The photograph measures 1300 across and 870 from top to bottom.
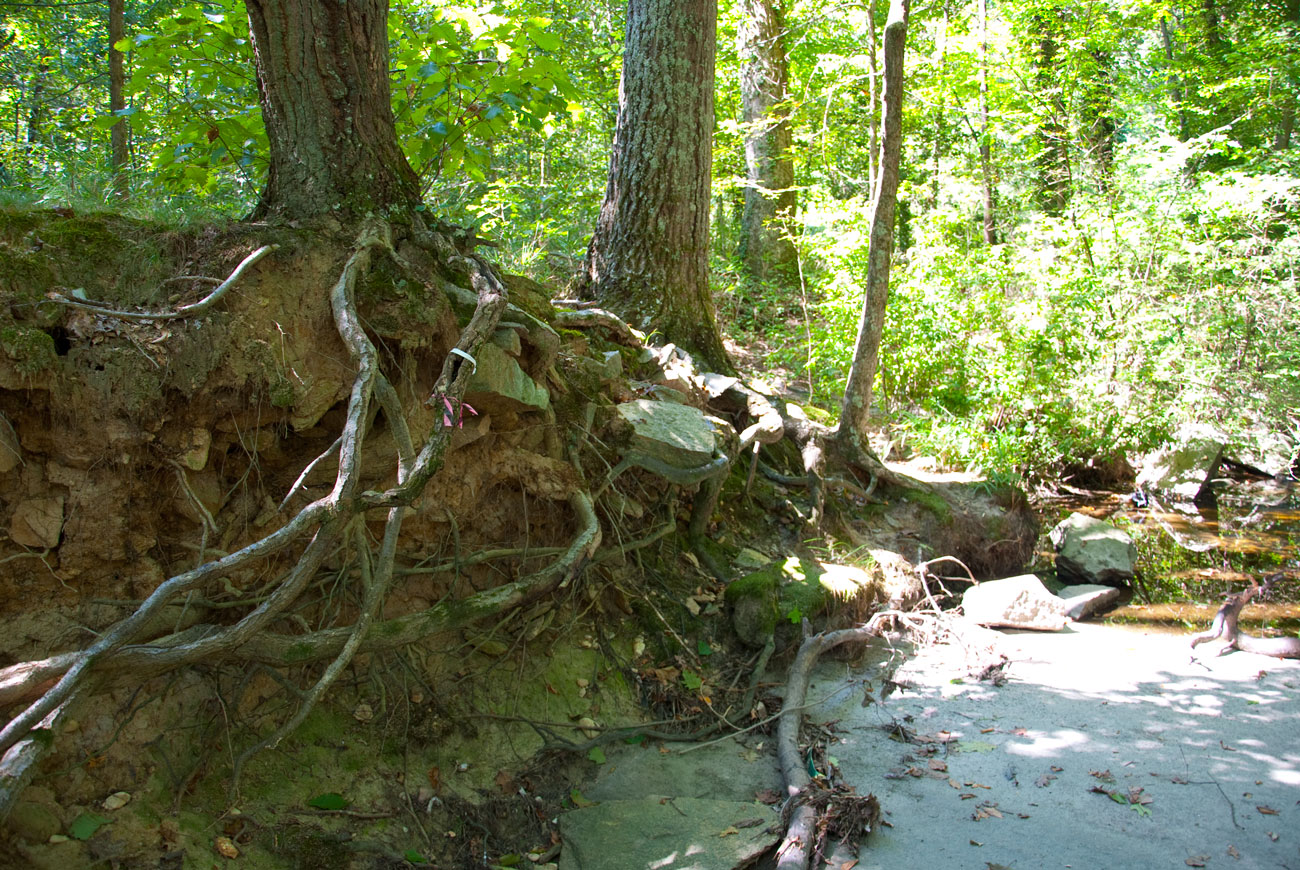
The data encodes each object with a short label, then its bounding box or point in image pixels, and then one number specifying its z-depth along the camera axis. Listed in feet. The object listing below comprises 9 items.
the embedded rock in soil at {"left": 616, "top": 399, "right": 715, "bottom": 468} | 16.25
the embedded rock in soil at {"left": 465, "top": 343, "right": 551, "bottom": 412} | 12.67
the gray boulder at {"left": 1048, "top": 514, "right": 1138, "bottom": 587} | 23.75
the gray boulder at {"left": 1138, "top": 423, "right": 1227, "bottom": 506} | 32.37
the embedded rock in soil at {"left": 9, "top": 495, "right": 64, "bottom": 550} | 9.69
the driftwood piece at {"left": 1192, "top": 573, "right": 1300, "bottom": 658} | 18.03
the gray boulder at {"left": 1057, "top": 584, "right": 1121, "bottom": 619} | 20.98
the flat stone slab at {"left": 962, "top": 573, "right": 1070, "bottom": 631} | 19.75
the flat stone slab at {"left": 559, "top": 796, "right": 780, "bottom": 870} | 10.97
